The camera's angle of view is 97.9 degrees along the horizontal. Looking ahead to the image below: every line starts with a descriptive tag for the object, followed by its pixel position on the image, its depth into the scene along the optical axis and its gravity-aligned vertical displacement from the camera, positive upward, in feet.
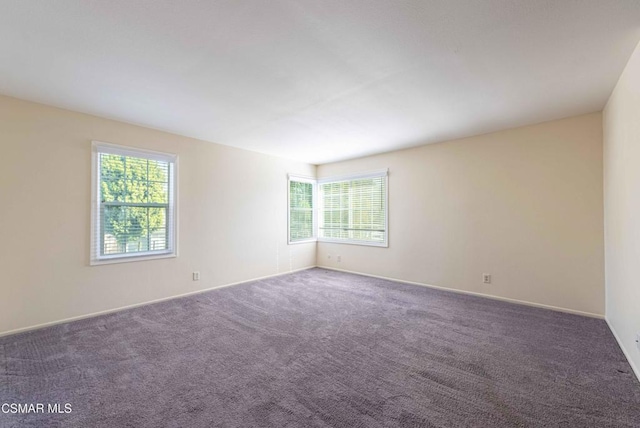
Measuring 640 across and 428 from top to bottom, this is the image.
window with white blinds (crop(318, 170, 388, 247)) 17.63 +0.54
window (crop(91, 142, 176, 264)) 11.39 +0.53
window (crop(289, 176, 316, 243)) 19.53 +0.53
